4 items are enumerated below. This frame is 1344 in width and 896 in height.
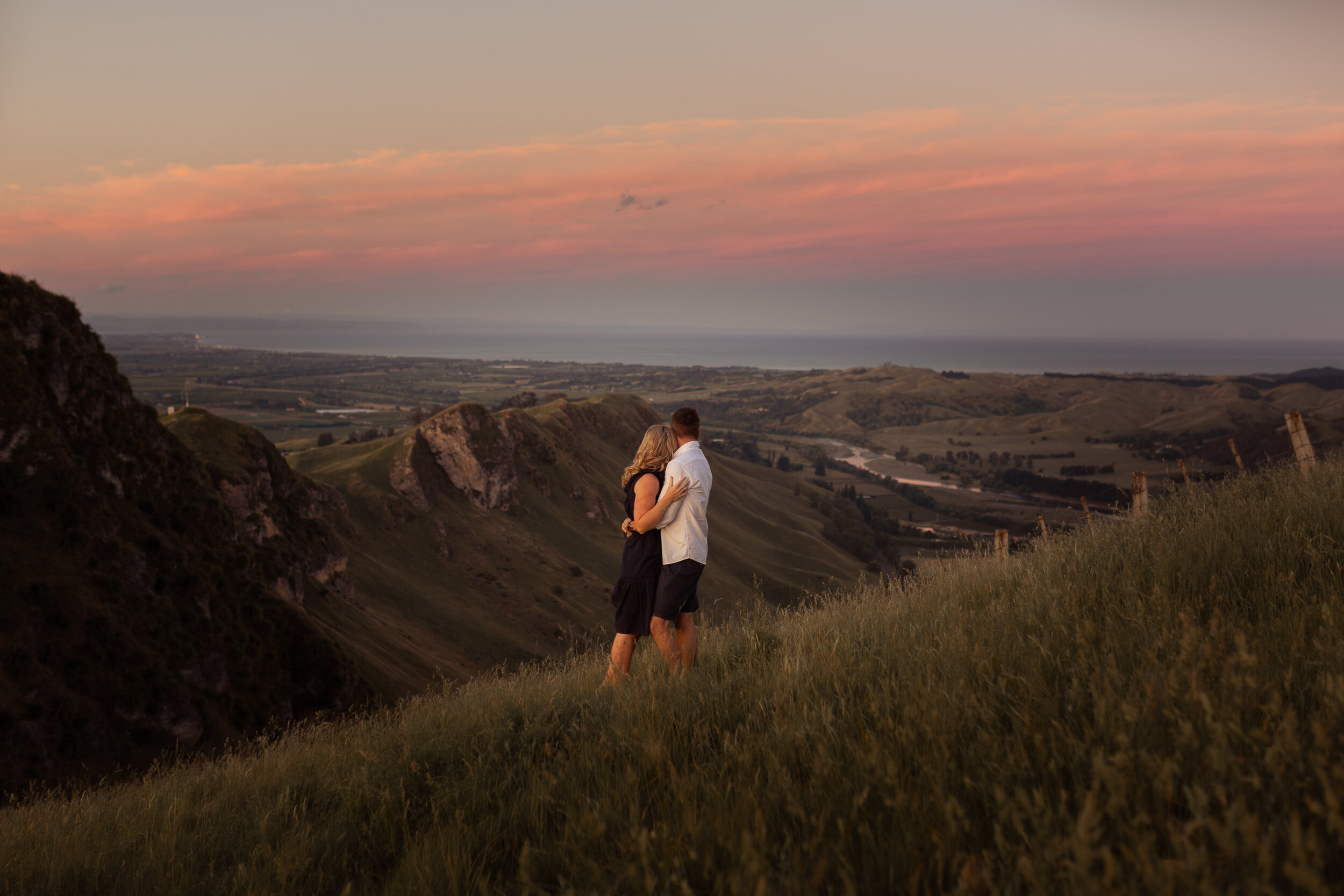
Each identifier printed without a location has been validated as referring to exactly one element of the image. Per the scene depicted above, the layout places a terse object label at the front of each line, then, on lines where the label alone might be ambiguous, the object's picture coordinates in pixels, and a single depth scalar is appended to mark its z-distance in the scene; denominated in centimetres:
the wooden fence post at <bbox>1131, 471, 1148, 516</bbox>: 869
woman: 709
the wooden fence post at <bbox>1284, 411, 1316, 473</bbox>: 942
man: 688
